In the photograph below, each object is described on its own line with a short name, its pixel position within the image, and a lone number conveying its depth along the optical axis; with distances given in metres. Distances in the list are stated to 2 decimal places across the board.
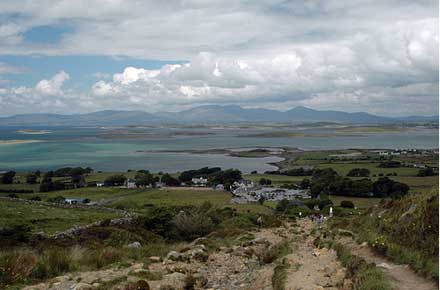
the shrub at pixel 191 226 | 28.42
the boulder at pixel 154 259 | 15.10
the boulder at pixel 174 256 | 15.39
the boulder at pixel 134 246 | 18.11
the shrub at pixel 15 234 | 22.29
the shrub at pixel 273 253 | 16.22
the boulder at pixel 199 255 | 16.14
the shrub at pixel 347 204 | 52.90
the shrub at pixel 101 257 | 14.41
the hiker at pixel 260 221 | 32.89
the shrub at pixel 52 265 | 12.88
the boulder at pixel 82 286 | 10.95
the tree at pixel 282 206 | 50.03
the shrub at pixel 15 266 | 11.96
